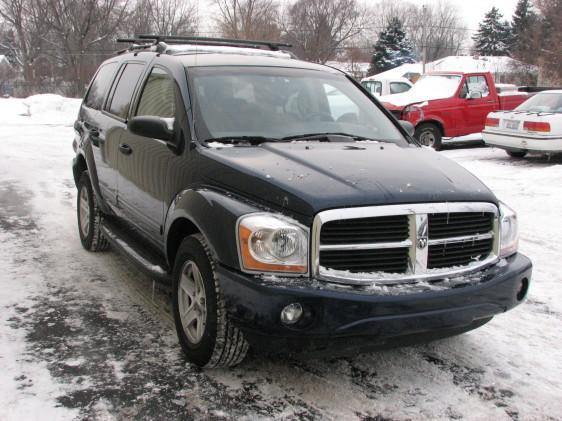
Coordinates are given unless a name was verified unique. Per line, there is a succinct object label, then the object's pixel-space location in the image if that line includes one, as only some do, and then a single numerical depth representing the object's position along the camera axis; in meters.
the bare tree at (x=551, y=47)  39.47
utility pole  75.62
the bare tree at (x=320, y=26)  51.38
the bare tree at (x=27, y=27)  44.97
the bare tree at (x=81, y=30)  38.78
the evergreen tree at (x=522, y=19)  65.12
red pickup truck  14.15
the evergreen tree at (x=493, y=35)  77.88
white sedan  11.79
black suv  2.97
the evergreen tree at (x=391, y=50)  61.59
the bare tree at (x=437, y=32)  78.38
